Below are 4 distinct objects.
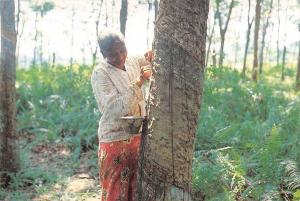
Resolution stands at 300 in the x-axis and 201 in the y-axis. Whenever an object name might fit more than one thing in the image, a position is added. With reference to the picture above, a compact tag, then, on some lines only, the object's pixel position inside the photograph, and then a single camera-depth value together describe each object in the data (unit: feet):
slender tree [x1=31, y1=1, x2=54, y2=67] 85.56
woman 10.62
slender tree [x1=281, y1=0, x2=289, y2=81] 101.83
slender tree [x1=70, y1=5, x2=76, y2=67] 118.53
